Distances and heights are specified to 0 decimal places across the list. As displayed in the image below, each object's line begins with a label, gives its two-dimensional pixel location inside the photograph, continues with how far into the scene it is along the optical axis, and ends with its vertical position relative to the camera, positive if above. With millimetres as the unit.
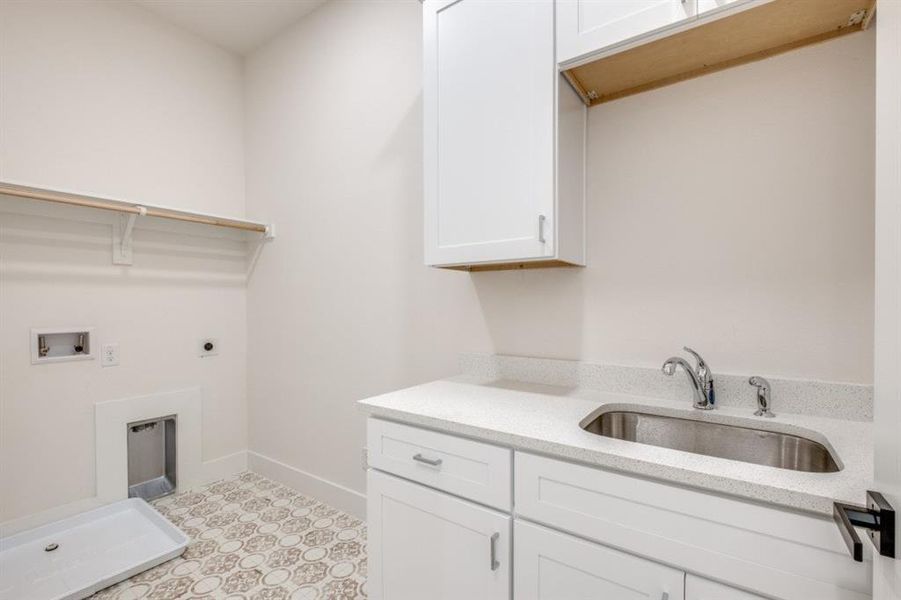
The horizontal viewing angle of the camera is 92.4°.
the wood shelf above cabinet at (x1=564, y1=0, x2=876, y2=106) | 1104 +728
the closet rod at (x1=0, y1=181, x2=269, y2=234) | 1854 +453
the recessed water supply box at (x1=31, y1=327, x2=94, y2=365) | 2088 -233
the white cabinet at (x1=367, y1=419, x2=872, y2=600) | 793 -534
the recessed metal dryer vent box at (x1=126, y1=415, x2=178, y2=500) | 2449 -935
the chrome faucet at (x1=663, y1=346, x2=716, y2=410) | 1304 -252
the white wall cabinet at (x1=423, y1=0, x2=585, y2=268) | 1346 +535
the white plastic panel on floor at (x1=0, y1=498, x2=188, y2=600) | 1691 -1121
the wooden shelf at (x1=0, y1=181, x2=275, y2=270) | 1909 +445
